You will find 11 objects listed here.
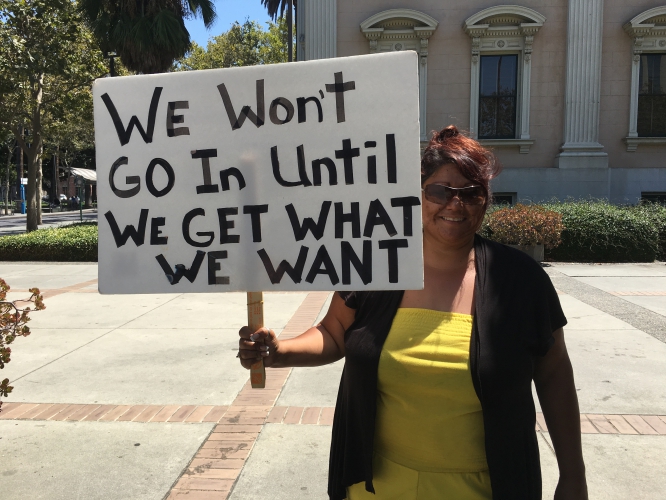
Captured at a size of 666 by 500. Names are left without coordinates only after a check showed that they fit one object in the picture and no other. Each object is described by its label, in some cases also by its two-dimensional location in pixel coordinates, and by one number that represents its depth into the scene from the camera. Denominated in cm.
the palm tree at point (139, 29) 1731
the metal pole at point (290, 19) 2469
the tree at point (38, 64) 1577
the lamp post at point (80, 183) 2850
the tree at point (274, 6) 3009
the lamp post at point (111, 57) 1921
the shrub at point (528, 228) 1155
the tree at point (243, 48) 3503
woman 169
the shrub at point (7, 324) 332
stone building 1579
